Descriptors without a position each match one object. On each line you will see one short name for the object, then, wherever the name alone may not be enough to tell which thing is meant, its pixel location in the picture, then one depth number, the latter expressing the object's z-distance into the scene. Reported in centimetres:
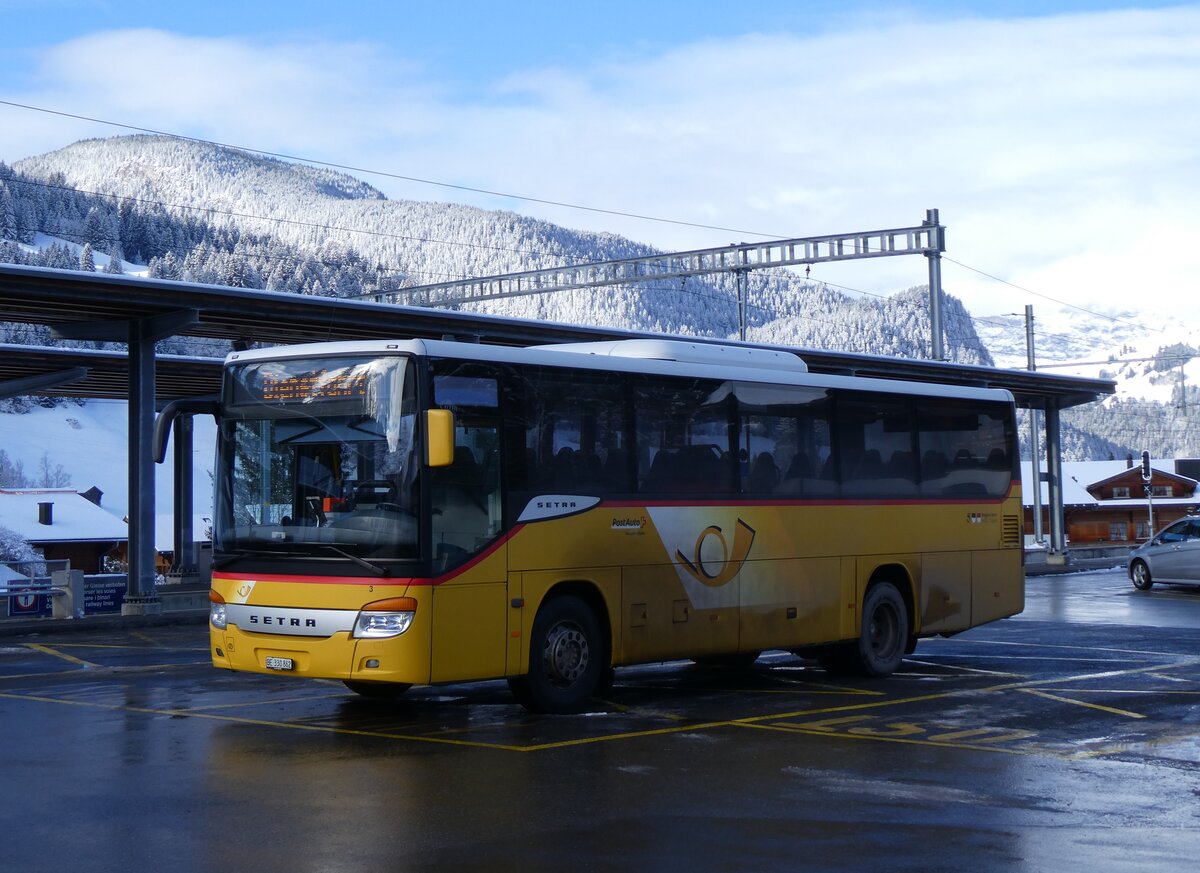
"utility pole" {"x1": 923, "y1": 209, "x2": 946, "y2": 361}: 4250
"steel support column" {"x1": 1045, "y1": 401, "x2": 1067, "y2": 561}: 4853
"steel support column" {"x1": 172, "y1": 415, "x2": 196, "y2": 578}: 3775
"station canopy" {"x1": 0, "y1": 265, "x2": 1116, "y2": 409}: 2447
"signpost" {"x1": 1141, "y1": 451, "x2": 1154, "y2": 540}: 4859
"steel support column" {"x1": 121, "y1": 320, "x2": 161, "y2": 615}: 2762
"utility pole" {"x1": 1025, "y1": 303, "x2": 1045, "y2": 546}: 5628
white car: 3116
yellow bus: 1152
